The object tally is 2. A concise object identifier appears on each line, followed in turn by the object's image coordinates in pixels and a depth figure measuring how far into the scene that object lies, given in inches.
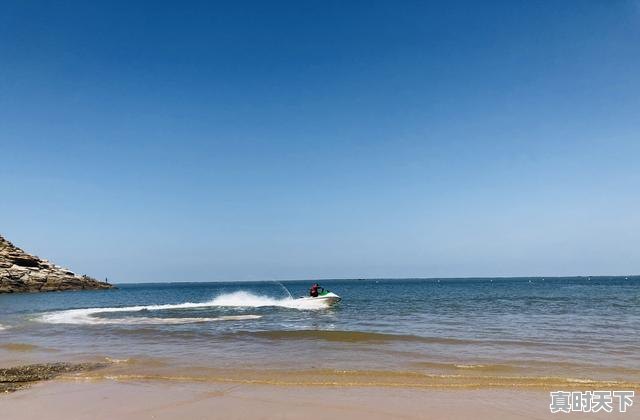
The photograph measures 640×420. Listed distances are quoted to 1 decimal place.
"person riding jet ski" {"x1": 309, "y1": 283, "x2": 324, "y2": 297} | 1720.0
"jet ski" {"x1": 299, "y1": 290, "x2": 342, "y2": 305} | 1693.2
